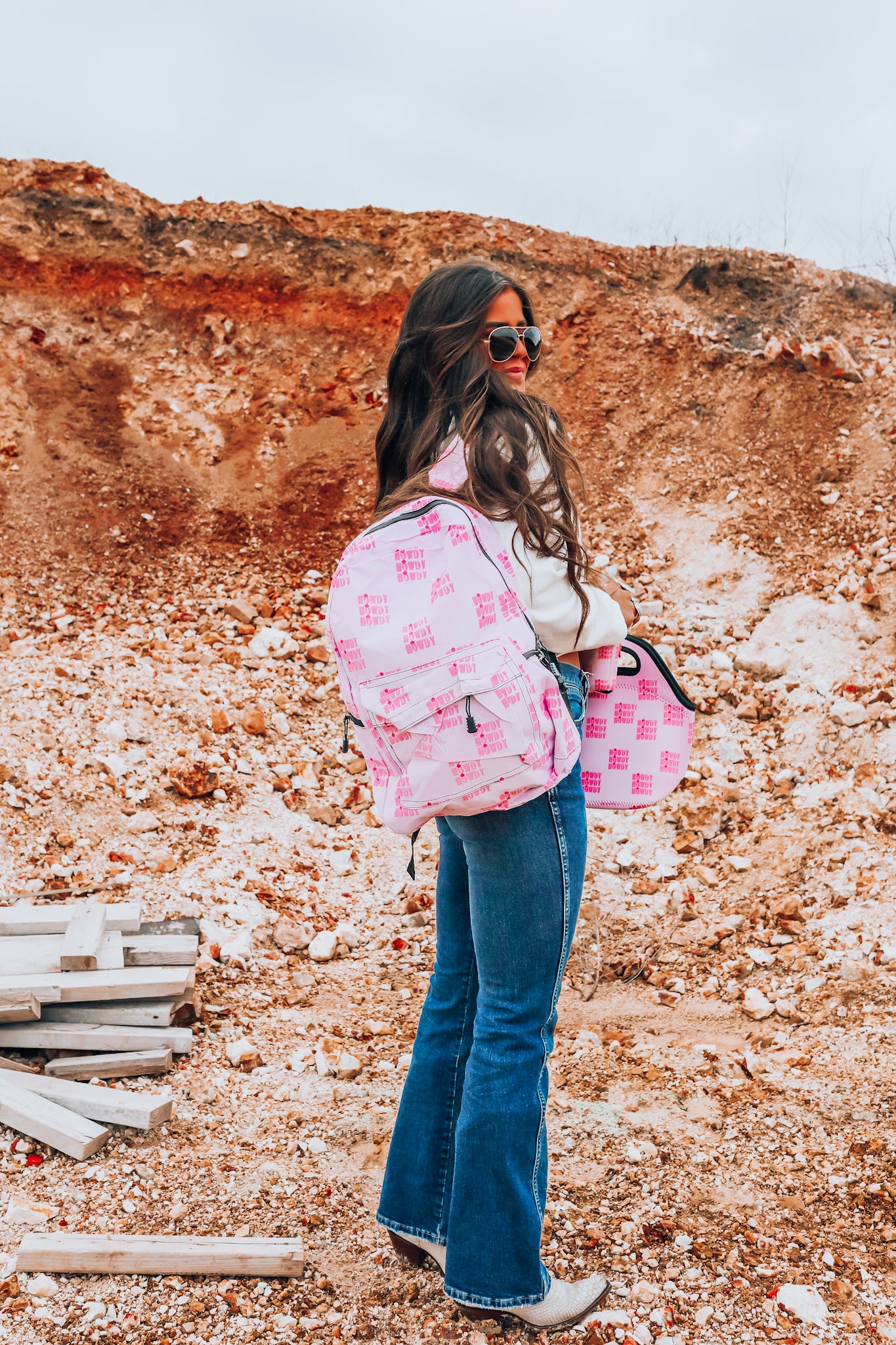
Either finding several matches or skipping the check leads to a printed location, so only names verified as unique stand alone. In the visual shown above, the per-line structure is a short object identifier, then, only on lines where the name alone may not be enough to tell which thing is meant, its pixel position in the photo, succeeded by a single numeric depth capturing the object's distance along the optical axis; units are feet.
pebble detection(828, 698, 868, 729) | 17.34
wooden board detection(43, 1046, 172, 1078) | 9.82
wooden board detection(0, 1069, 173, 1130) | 8.92
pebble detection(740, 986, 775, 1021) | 11.86
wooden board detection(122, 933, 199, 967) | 11.06
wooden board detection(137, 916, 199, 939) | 11.73
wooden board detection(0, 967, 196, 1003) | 10.05
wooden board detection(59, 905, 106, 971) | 10.31
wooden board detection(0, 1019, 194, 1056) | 9.98
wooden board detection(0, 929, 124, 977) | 10.44
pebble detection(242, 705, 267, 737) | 18.48
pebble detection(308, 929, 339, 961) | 13.30
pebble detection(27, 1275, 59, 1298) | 6.81
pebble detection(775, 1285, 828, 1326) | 6.56
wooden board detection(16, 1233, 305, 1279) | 6.96
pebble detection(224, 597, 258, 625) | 21.84
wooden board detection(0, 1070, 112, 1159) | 8.54
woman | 5.49
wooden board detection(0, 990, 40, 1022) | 9.73
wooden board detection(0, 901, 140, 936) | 11.27
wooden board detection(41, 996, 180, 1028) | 10.30
